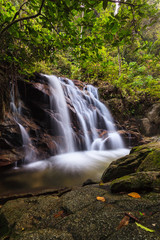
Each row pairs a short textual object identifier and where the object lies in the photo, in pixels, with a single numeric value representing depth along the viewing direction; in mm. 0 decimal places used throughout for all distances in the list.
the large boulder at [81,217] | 1067
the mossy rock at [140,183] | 1613
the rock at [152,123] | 11008
